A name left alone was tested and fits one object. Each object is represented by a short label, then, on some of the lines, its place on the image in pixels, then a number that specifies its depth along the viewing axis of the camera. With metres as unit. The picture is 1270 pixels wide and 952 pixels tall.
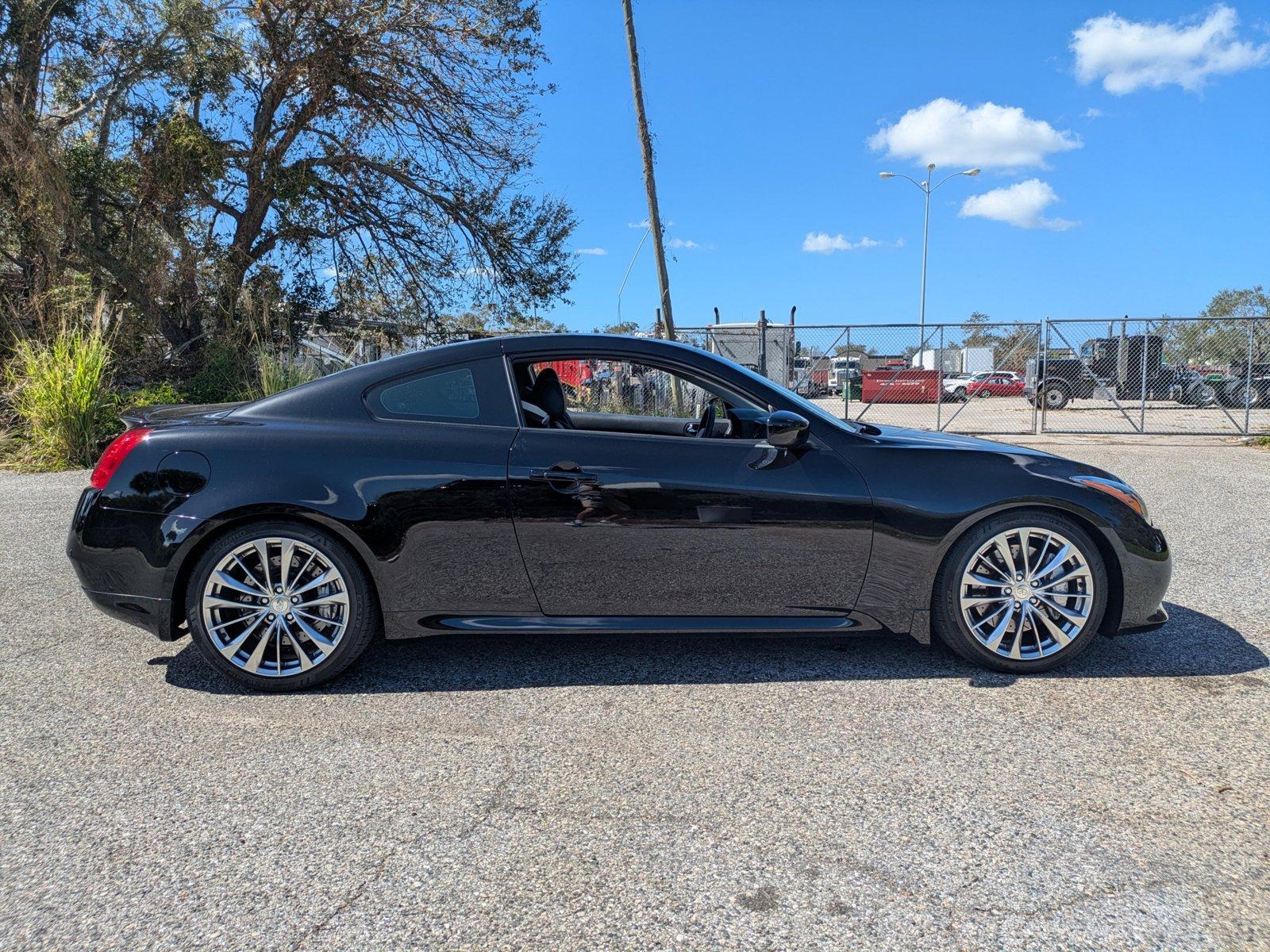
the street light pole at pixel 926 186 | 32.12
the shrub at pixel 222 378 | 13.66
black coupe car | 3.45
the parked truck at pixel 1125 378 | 18.58
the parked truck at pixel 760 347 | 16.28
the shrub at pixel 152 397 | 12.21
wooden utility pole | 15.14
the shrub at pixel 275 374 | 12.68
